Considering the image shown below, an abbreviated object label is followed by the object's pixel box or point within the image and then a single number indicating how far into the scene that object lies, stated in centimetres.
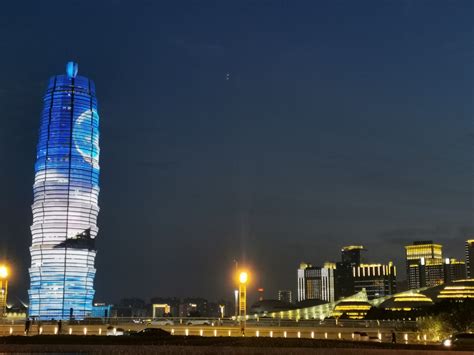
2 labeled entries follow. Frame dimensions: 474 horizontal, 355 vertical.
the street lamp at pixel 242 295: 7044
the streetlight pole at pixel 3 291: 7793
